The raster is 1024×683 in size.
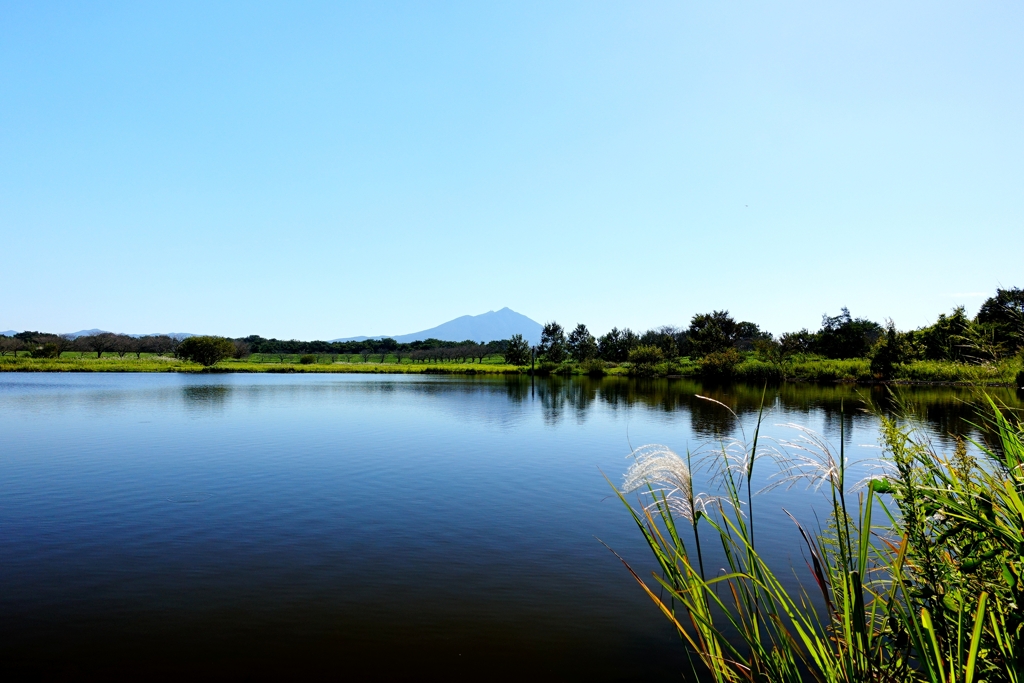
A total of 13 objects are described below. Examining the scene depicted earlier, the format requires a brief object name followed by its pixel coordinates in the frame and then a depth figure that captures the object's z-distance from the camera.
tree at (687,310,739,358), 95.12
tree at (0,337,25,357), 127.31
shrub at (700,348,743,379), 80.31
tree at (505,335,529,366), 112.62
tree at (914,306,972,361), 53.67
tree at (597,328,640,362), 114.31
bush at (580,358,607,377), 95.62
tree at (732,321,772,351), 111.83
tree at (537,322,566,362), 115.59
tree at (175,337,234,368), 115.75
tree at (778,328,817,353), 84.06
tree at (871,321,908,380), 60.44
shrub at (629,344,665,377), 90.56
